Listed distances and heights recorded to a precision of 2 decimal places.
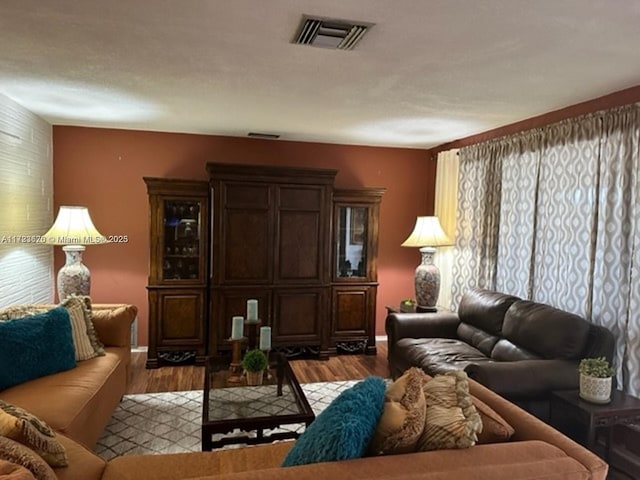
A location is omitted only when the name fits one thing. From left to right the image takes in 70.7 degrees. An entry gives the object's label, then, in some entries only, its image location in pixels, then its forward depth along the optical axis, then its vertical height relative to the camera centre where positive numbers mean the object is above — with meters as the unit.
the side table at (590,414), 2.45 -1.00
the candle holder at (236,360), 3.04 -0.95
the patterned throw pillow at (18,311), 2.92 -0.63
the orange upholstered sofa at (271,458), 1.34 -0.88
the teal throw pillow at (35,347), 2.54 -0.76
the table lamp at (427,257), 4.59 -0.29
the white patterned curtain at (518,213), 3.74 +0.16
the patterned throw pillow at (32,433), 1.50 -0.73
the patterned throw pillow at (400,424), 1.45 -0.64
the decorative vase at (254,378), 2.93 -1.00
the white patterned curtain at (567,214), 3.16 +0.14
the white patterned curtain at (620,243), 2.79 -0.06
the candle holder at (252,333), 3.36 -0.86
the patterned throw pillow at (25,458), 1.34 -0.73
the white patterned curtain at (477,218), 4.23 +0.12
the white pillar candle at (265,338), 3.11 -0.78
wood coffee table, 2.32 -1.03
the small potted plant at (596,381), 2.53 -0.83
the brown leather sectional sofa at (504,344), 2.78 -0.86
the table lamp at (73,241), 3.78 -0.18
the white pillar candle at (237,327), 3.18 -0.73
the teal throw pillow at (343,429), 1.41 -0.65
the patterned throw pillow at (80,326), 3.04 -0.74
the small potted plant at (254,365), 2.90 -0.91
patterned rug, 2.90 -1.44
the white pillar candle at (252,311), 3.32 -0.64
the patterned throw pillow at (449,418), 1.48 -0.64
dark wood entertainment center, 4.44 -0.34
